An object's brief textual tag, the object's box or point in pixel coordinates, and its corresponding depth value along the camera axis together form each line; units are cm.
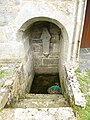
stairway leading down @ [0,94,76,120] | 161
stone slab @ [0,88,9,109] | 177
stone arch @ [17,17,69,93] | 263
